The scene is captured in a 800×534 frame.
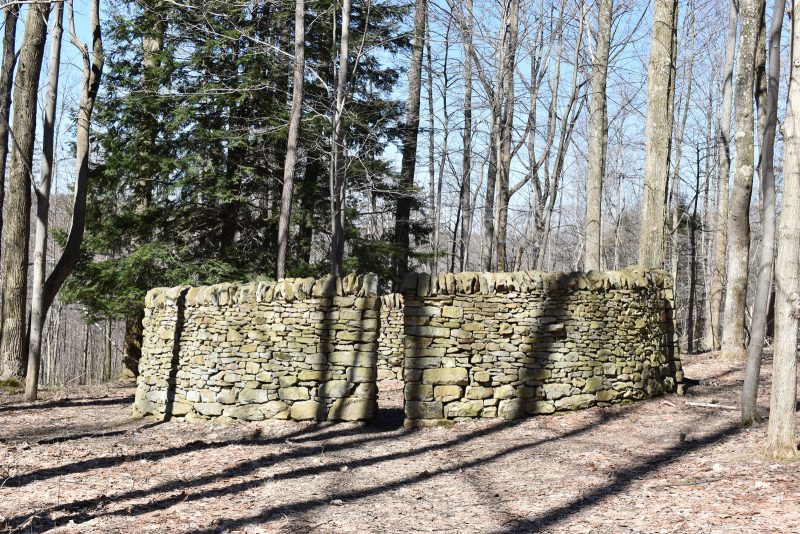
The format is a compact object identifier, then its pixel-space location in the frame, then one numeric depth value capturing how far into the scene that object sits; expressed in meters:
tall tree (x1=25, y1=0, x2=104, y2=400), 10.73
